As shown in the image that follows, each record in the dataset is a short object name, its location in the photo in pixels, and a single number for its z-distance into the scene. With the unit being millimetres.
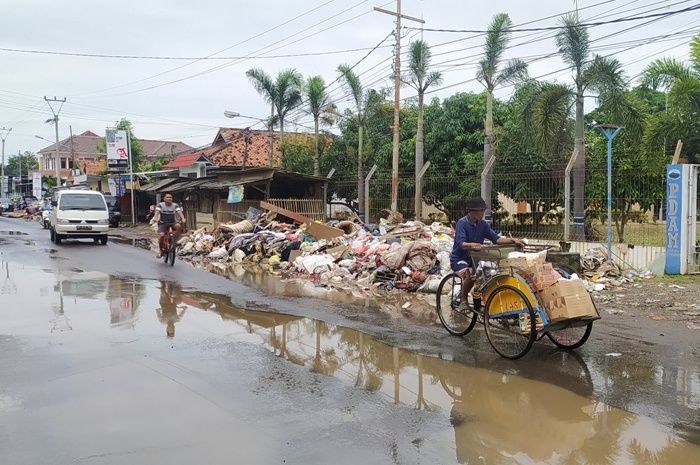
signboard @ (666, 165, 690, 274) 11250
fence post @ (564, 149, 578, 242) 13740
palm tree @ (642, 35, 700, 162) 13539
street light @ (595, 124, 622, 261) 11242
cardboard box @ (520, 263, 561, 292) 6309
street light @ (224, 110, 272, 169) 29380
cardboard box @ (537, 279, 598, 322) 6074
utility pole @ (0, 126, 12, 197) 80825
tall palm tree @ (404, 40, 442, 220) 22641
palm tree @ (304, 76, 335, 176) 30906
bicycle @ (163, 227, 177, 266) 15648
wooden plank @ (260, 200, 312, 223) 21766
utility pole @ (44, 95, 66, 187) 54906
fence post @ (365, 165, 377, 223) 23059
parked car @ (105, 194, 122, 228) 35000
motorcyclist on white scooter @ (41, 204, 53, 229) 31169
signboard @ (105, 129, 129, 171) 36656
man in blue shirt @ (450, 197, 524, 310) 7285
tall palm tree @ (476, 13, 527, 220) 19672
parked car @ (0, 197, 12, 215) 54512
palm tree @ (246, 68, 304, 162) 32219
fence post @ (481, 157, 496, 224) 17219
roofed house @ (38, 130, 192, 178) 89375
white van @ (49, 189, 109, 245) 19984
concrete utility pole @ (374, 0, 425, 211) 22500
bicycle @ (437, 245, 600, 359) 6297
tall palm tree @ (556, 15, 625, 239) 15773
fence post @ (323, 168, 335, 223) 26103
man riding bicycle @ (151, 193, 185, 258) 15578
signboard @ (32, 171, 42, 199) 62031
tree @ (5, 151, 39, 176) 109438
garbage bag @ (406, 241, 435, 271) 12328
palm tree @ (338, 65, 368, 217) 27938
